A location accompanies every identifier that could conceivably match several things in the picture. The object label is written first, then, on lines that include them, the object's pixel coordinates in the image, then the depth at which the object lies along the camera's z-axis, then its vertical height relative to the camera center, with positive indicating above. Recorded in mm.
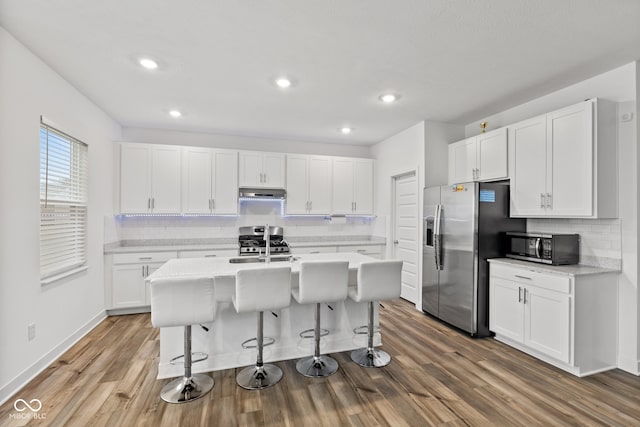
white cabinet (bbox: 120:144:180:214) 4504 +527
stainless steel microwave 3033 -318
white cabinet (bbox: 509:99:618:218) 2779 +525
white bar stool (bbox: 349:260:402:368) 2707 -596
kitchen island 2652 -1068
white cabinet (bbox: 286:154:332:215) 5320 +529
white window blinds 2859 +114
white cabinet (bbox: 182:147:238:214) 4785 +525
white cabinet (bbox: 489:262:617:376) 2695 -933
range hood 5000 +360
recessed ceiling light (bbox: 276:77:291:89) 3102 +1359
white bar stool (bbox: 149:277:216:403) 2146 -640
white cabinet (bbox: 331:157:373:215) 5586 +528
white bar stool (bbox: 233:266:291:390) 2346 -617
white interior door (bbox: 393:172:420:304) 4734 -241
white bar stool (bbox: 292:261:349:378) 2553 -595
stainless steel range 4855 -440
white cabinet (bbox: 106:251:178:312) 4184 -905
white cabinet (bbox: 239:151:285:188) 5055 +753
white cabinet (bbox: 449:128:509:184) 3660 +750
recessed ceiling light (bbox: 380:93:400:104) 3518 +1369
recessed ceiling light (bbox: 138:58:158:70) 2719 +1351
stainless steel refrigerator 3510 -338
